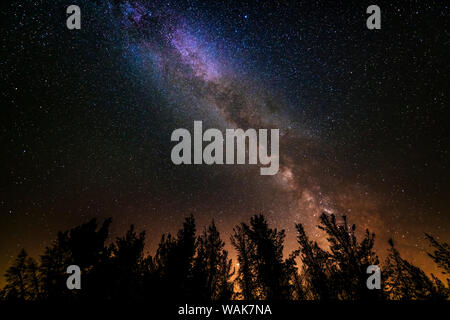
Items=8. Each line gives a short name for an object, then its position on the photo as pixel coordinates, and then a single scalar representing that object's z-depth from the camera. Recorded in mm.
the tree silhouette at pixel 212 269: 11696
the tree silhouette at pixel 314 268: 14977
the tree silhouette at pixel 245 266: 15086
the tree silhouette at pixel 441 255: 9520
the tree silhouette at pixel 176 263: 10844
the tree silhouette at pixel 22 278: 18061
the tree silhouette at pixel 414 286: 9359
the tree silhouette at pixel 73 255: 13388
